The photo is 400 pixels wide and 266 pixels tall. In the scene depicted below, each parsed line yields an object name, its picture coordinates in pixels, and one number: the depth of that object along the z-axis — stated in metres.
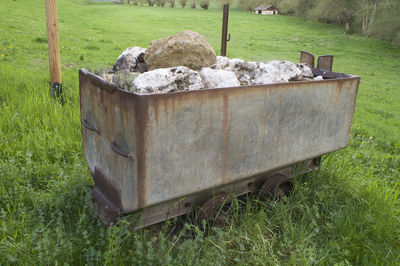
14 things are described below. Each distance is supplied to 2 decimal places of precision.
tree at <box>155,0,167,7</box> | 48.11
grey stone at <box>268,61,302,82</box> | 3.16
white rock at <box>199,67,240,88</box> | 2.66
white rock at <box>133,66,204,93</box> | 2.41
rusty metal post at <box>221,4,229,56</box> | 4.57
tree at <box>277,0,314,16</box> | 34.19
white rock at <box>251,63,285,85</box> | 2.87
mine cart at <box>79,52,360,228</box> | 2.11
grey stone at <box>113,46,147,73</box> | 3.30
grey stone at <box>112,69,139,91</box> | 2.41
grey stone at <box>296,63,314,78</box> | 3.41
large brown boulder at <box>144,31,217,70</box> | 3.04
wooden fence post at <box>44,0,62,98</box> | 4.96
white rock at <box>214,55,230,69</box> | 3.26
